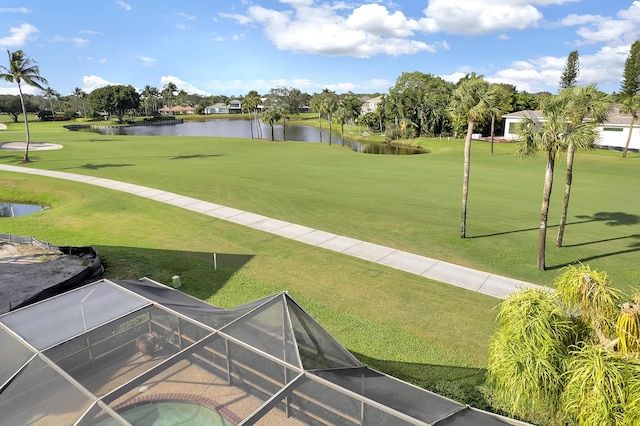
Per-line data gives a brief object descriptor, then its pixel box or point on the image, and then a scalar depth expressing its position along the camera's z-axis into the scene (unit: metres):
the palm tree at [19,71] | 40.09
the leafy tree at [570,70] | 104.79
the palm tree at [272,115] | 86.94
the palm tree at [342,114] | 86.69
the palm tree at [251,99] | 121.38
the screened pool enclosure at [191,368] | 6.29
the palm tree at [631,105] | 50.34
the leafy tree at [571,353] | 6.32
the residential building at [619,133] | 61.11
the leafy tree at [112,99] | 150.50
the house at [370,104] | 152.64
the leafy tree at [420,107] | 92.22
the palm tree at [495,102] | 19.02
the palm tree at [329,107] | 90.81
